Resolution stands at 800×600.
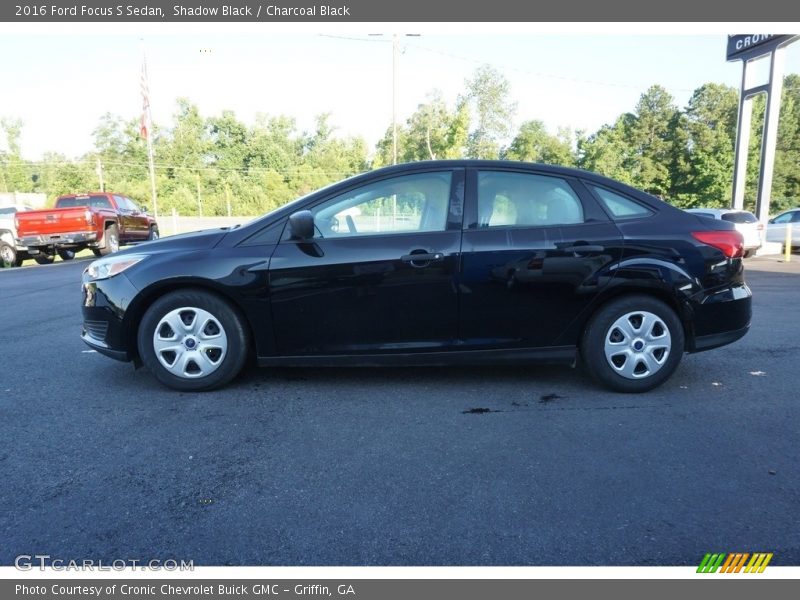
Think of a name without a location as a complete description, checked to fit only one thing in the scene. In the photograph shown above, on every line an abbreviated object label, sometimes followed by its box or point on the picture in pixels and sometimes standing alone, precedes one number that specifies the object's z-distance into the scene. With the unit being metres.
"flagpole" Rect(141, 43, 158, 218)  22.03
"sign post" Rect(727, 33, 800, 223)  15.28
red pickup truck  14.09
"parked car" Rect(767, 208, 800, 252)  16.67
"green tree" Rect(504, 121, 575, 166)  55.09
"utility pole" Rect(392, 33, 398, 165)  28.22
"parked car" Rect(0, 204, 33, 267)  14.59
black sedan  3.71
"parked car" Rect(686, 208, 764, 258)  13.49
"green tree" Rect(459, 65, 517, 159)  52.19
